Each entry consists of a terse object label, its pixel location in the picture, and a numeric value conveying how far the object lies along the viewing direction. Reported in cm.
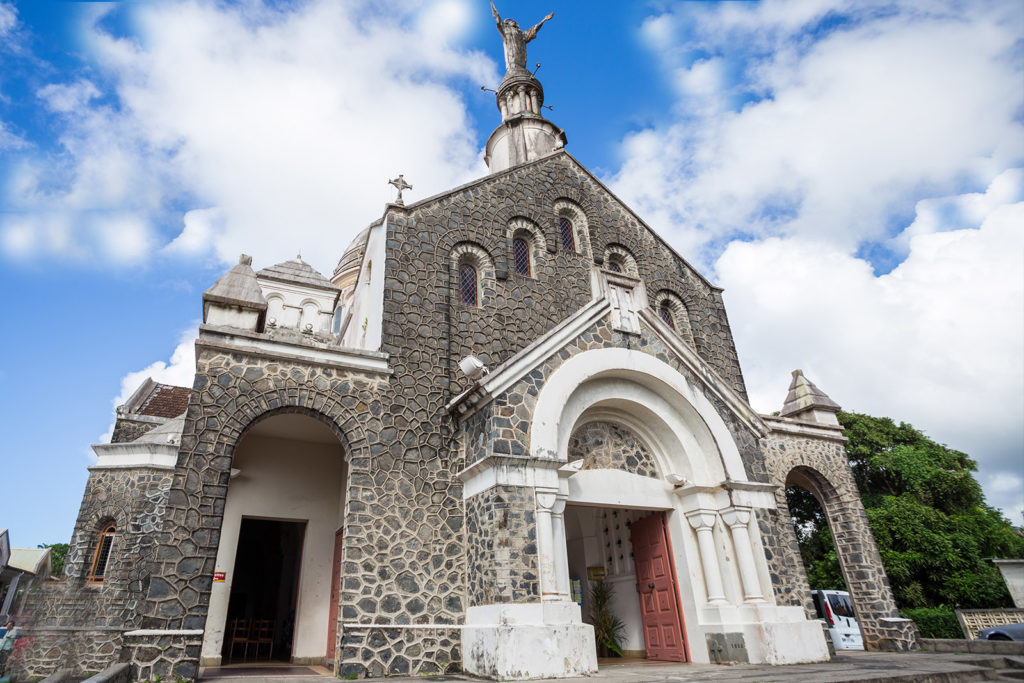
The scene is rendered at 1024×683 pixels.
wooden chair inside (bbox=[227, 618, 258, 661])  1266
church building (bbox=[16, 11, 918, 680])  866
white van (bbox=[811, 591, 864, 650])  1460
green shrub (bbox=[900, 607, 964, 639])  1740
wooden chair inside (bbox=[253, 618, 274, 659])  1320
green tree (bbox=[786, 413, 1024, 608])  1986
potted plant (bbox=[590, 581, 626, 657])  1184
